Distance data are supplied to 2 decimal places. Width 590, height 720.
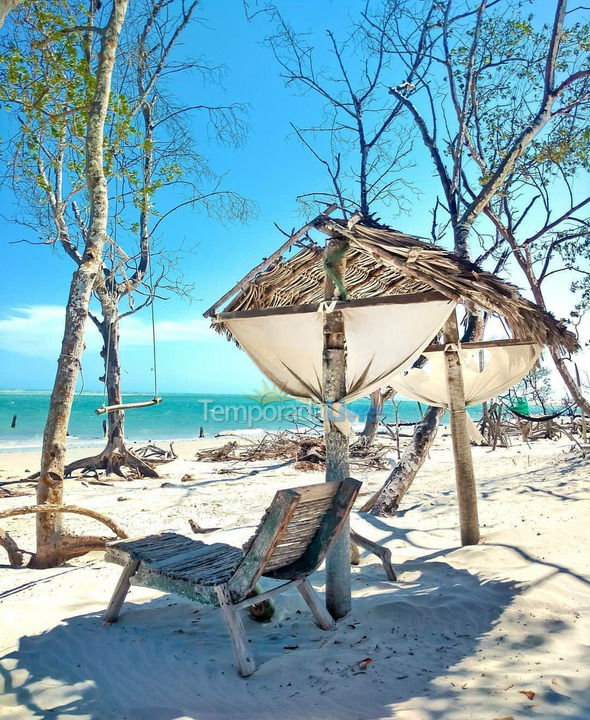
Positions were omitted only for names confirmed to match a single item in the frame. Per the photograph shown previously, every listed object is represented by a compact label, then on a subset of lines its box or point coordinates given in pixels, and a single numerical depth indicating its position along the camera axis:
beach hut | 3.34
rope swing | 4.68
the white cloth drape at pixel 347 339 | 3.47
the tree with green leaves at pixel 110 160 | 6.13
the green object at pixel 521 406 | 10.57
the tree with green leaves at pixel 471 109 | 6.43
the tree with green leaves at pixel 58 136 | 4.42
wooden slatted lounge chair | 2.51
